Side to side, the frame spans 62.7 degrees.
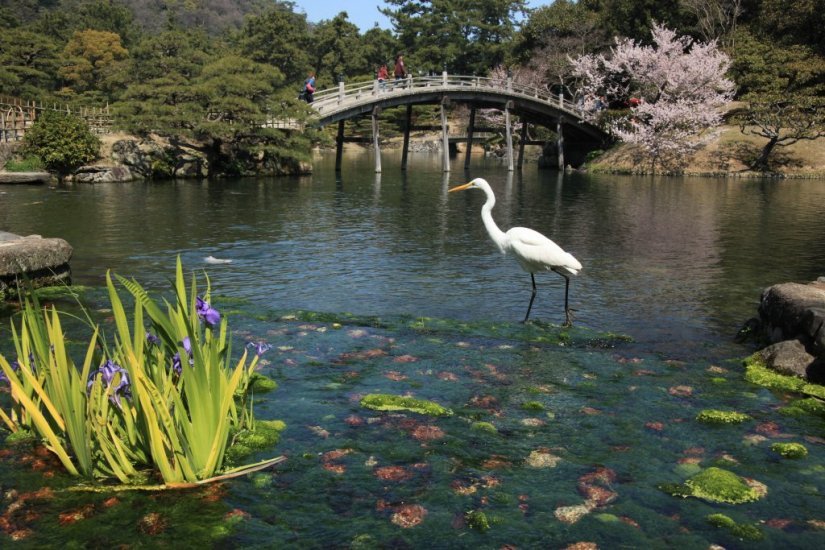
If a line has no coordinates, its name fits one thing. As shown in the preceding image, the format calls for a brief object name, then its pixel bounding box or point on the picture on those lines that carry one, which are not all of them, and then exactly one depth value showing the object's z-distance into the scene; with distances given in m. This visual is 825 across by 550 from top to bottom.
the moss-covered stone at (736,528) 4.28
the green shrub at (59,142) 30.67
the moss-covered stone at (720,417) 6.09
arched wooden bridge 36.84
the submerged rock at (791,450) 5.42
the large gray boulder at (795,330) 7.18
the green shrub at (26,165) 30.23
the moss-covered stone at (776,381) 6.81
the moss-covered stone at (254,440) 5.09
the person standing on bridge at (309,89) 36.38
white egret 9.30
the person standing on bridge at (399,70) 40.75
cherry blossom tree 43.78
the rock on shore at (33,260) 9.46
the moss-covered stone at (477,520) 4.29
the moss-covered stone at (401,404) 6.11
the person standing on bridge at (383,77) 38.11
